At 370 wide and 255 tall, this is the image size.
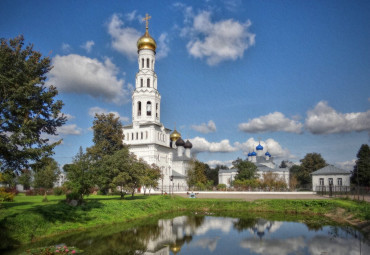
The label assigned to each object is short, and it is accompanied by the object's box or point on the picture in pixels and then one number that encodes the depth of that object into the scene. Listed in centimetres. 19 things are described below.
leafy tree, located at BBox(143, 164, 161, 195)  3199
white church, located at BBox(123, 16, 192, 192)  4684
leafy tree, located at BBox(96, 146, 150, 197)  2777
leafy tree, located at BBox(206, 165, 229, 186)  8619
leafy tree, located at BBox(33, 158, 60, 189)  4079
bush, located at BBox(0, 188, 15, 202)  2416
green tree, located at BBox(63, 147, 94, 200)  2098
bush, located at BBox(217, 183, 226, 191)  4817
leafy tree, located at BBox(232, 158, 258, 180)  4828
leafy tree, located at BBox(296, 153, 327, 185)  6556
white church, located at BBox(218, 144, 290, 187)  6197
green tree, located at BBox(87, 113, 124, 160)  3847
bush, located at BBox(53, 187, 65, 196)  3791
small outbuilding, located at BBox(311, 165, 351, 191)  4325
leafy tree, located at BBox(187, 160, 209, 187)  5200
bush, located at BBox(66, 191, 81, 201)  2114
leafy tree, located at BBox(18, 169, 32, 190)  5081
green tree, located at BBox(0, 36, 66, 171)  1320
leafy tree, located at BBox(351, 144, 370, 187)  5003
